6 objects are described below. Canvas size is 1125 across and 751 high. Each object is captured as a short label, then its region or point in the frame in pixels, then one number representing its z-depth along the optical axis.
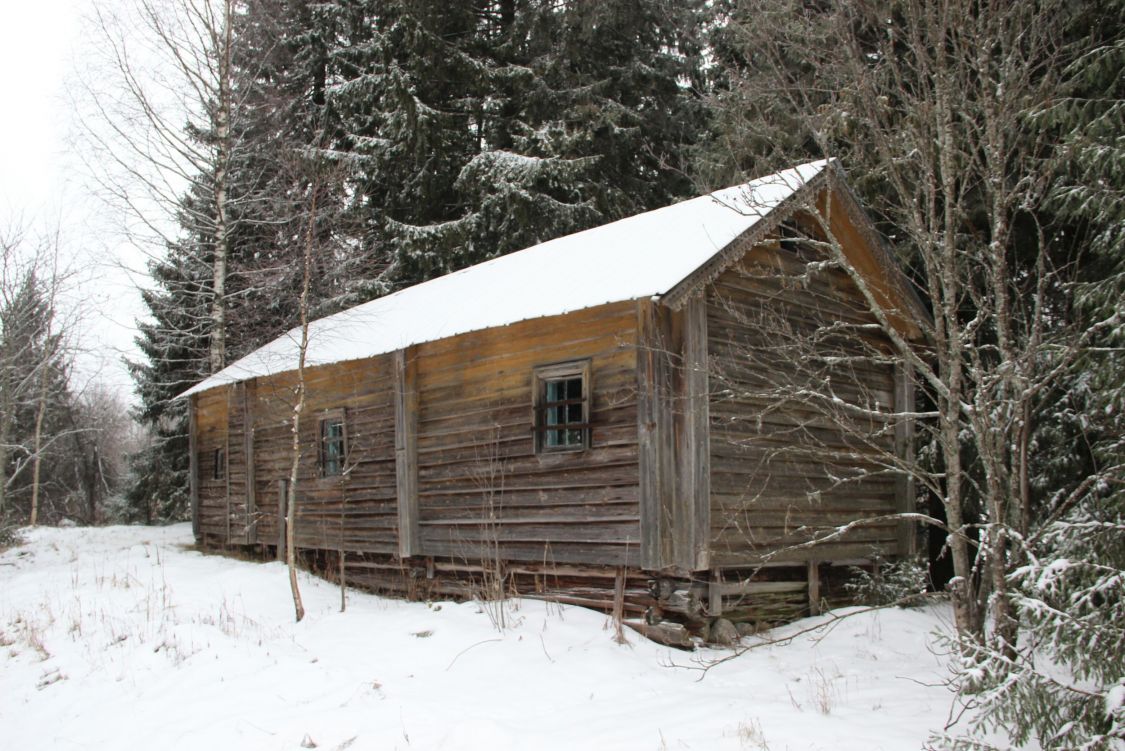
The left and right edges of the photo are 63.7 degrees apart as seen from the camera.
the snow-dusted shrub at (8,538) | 20.02
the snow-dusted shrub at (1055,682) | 5.22
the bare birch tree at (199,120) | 21.52
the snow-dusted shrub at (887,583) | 11.74
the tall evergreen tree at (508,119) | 22.64
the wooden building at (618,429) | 9.91
